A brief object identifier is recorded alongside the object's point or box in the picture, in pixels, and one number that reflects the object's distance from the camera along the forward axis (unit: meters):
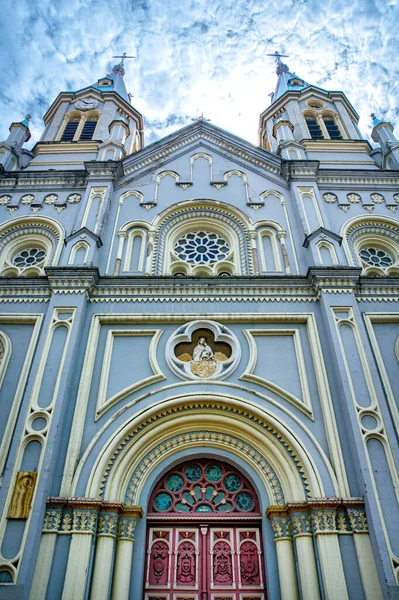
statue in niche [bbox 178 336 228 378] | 10.50
